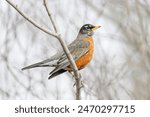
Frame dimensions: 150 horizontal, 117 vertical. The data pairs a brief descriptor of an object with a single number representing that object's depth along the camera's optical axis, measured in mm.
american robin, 12867
